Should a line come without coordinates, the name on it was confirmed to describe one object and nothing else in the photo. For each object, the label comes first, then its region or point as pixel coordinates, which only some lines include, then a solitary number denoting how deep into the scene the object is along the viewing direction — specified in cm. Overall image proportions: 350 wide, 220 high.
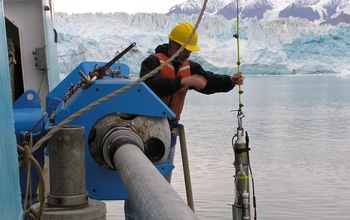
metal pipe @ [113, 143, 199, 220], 122
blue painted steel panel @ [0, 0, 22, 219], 137
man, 354
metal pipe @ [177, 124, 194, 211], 378
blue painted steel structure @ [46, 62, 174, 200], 252
